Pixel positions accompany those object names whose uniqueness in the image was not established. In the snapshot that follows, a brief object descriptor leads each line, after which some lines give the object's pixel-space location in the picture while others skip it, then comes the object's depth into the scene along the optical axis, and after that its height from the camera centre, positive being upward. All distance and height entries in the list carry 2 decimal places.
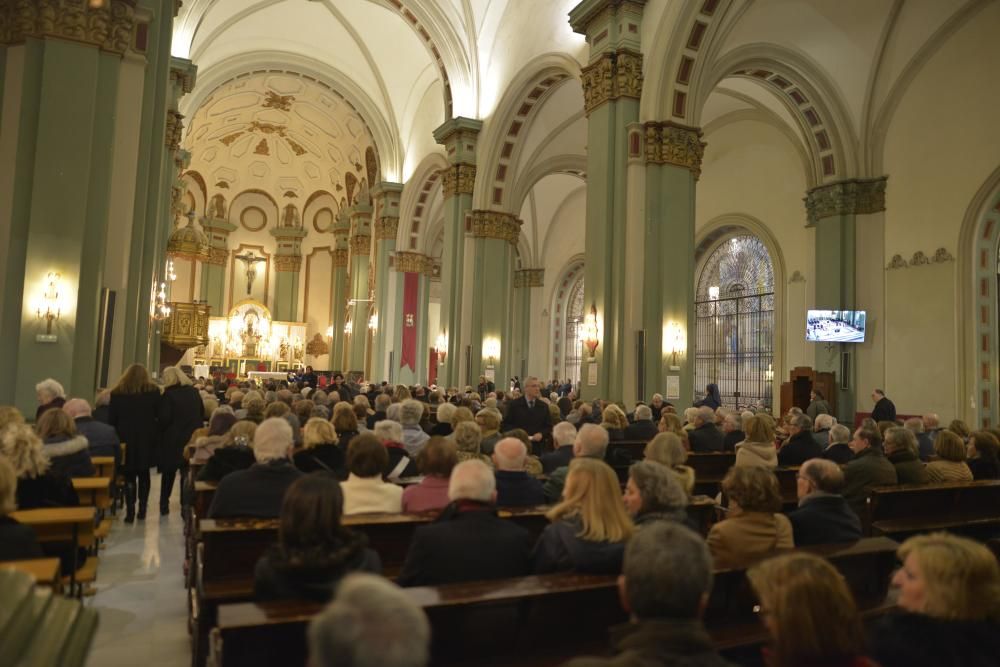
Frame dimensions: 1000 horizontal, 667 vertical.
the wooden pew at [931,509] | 5.21 -0.86
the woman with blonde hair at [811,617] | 1.72 -0.55
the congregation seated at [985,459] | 6.39 -0.52
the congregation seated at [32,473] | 3.66 -0.56
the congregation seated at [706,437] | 7.91 -0.52
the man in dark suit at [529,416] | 9.45 -0.42
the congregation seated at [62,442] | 4.72 -0.49
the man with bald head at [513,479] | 4.27 -0.57
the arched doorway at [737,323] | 19.44 +2.01
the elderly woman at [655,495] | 3.20 -0.48
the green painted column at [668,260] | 12.37 +2.28
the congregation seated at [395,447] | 5.52 -0.52
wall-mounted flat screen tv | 15.00 +1.49
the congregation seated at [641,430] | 8.31 -0.49
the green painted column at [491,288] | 18.16 +2.51
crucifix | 35.19 +5.55
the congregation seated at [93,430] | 5.83 -0.50
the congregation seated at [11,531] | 2.86 -0.67
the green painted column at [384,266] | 24.73 +4.07
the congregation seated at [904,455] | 5.82 -0.48
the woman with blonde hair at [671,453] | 4.62 -0.41
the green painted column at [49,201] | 8.41 +1.99
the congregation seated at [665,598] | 1.68 -0.53
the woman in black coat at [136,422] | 6.87 -0.50
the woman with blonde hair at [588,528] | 2.94 -0.60
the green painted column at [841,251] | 15.34 +3.21
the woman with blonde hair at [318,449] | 4.93 -0.50
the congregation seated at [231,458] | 4.89 -0.58
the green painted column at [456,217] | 18.69 +4.43
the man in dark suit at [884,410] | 11.99 -0.20
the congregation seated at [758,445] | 6.10 -0.45
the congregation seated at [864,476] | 5.43 -0.61
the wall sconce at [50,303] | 8.42 +0.77
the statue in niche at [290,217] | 35.44 +7.95
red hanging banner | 23.86 +2.04
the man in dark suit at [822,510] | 3.83 -0.63
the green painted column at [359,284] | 28.34 +3.86
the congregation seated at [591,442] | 4.89 -0.38
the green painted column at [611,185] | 12.55 +3.64
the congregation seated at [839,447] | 6.57 -0.48
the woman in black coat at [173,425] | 7.13 -0.53
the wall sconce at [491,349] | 18.14 +0.89
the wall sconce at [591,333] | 12.73 +0.98
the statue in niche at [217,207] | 33.76 +7.94
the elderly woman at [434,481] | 3.96 -0.56
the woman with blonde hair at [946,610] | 2.00 -0.60
